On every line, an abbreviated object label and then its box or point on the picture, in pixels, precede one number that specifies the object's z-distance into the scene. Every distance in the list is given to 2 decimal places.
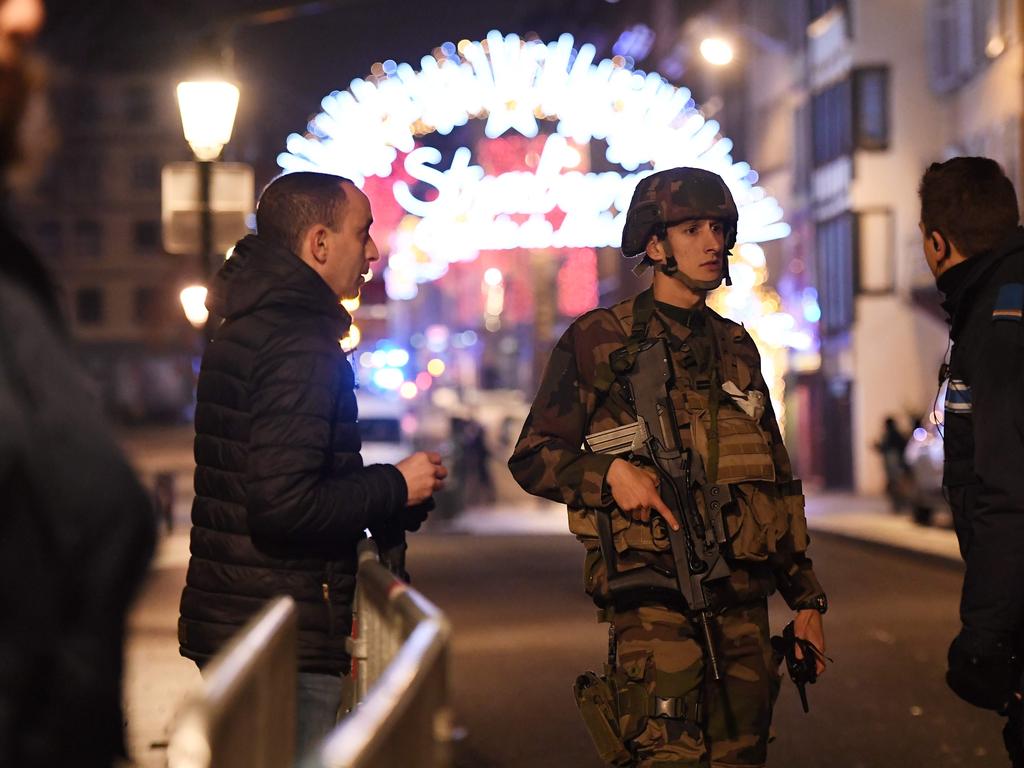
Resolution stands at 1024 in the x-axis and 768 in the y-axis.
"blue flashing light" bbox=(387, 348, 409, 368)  79.31
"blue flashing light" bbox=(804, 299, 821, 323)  44.94
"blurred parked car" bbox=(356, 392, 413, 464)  50.72
